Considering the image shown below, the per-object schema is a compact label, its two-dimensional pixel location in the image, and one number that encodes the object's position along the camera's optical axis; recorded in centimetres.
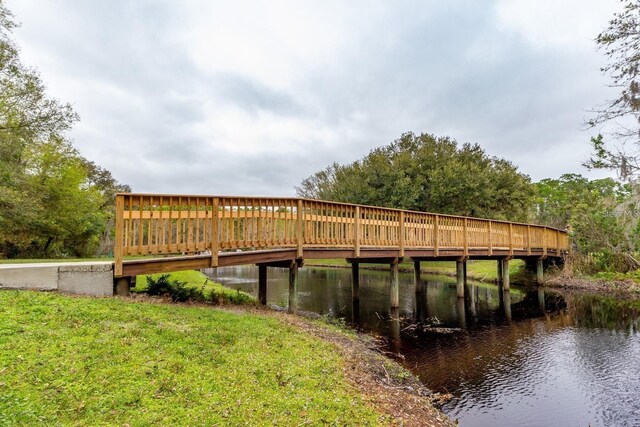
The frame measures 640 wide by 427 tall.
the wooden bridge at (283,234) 706
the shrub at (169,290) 867
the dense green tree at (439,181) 2927
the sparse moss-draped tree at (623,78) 764
